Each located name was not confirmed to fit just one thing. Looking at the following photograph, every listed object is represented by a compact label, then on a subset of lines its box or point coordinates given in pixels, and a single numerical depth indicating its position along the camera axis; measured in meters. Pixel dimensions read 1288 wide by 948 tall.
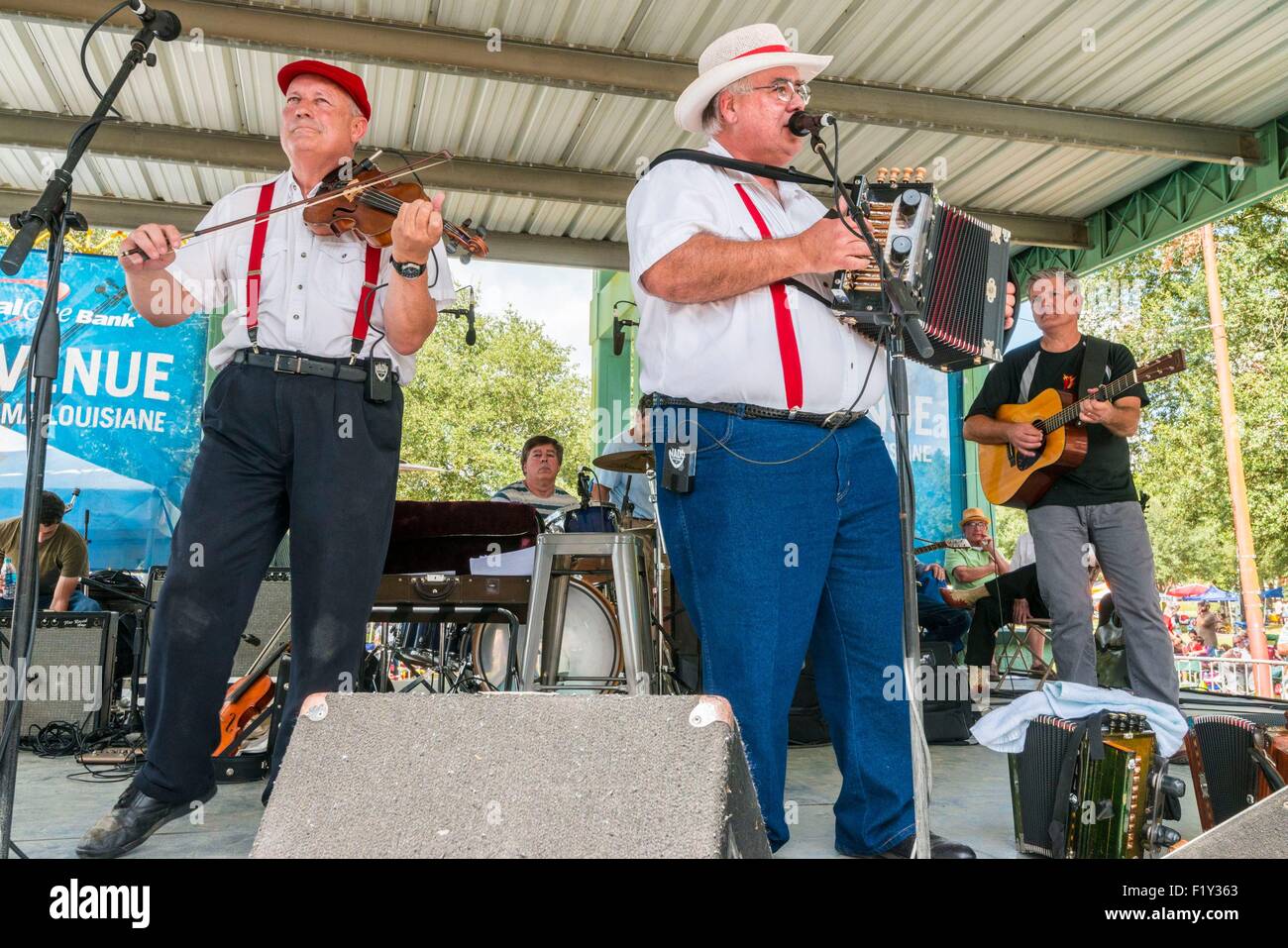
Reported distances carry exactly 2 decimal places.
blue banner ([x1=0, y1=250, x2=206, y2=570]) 8.83
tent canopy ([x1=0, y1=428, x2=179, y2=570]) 8.75
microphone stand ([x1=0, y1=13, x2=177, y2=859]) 1.88
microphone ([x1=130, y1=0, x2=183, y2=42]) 2.31
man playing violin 2.47
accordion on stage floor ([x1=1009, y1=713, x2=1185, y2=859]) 2.52
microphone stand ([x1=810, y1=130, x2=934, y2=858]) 1.78
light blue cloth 2.68
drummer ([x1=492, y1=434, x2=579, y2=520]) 7.19
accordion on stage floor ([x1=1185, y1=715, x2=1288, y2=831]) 2.68
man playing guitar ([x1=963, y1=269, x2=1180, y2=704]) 4.16
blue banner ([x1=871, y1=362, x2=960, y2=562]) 10.54
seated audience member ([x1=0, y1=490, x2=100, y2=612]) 6.77
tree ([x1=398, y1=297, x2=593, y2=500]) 22.45
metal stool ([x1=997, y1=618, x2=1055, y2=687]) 8.02
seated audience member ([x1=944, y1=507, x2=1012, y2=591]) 9.04
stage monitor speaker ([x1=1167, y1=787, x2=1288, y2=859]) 1.37
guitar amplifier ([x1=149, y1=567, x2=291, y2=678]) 5.48
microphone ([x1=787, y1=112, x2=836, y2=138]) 2.19
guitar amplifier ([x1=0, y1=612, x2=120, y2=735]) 5.38
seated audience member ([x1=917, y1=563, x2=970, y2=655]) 6.08
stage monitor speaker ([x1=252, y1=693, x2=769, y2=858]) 1.23
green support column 11.43
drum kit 4.92
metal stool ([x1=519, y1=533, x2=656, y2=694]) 3.66
